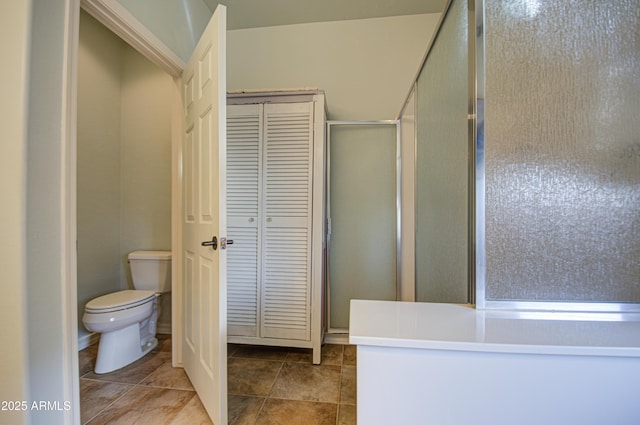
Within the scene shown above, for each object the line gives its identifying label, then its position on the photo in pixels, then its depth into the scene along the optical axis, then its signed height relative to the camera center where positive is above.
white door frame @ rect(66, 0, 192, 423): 0.96 +0.57
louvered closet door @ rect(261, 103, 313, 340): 1.69 -0.06
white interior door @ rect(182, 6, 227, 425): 1.10 -0.04
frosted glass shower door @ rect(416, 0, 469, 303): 0.87 +0.21
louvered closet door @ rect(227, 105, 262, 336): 1.73 -0.02
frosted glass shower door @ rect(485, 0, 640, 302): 0.73 +0.19
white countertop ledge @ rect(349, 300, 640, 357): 0.54 -0.30
